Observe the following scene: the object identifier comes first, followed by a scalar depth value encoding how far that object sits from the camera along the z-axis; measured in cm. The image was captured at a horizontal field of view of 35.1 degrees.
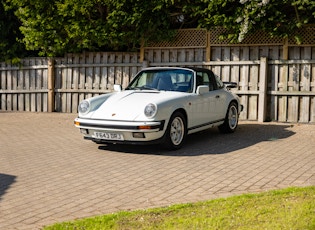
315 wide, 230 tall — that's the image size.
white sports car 864
